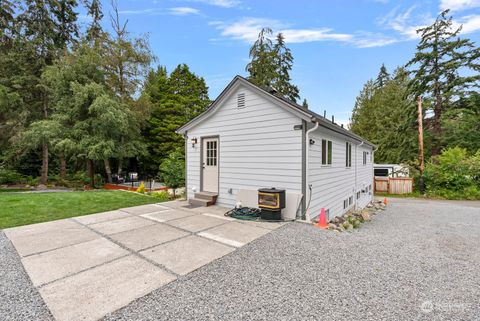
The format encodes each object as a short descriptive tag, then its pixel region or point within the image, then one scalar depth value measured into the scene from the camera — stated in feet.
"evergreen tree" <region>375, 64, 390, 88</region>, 102.37
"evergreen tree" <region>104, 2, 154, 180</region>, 49.32
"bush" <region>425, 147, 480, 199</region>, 42.16
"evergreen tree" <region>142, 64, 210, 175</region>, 60.23
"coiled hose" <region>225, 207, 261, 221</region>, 18.01
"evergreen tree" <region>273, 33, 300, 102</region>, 76.38
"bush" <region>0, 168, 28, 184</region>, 48.80
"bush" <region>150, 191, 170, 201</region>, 28.66
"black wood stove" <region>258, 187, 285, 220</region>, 16.99
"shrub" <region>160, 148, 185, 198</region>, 31.04
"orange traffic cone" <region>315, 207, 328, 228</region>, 16.33
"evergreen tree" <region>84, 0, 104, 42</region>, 54.60
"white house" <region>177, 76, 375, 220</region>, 17.88
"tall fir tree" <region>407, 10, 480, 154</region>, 51.29
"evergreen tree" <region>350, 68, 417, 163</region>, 58.70
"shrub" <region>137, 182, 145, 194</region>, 34.45
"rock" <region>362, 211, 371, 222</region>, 24.72
